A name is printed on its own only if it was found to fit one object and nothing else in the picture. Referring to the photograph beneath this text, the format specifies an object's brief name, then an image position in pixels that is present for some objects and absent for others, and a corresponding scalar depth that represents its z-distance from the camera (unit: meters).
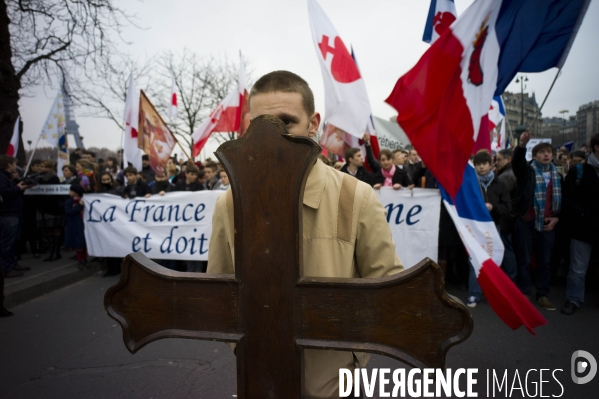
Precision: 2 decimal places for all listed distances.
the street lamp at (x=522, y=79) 19.42
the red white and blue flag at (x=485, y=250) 2.94
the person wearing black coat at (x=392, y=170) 6.77
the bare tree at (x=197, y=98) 23.19
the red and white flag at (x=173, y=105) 13.74
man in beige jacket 1.19
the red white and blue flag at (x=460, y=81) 3.34
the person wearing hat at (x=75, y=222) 7.32
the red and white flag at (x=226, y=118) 8.60
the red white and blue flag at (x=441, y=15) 4.70
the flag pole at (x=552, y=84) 3.16
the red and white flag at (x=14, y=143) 9.55
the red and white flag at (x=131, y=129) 8.30
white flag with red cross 5.18
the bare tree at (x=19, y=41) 9.29
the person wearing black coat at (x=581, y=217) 4.76
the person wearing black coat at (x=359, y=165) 6.05
